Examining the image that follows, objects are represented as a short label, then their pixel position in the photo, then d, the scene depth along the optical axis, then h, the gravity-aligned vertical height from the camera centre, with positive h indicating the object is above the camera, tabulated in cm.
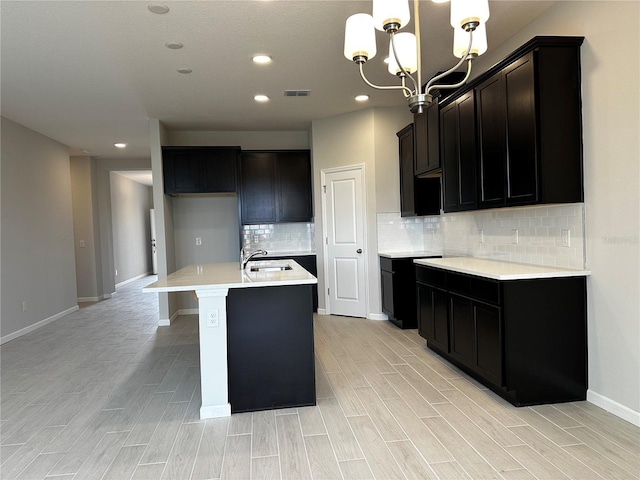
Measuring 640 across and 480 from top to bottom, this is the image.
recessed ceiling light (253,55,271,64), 381 +159
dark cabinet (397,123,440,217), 502 +42
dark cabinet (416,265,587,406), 277 -79
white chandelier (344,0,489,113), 202 +102
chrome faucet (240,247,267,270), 377 -29
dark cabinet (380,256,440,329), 501 -79
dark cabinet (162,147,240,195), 597 +92
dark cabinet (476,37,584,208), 273 +66
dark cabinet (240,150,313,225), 639 +66
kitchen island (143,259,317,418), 285 -79
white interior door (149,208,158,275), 1423 -37
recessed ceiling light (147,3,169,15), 287 +158
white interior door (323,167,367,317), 571 -19
